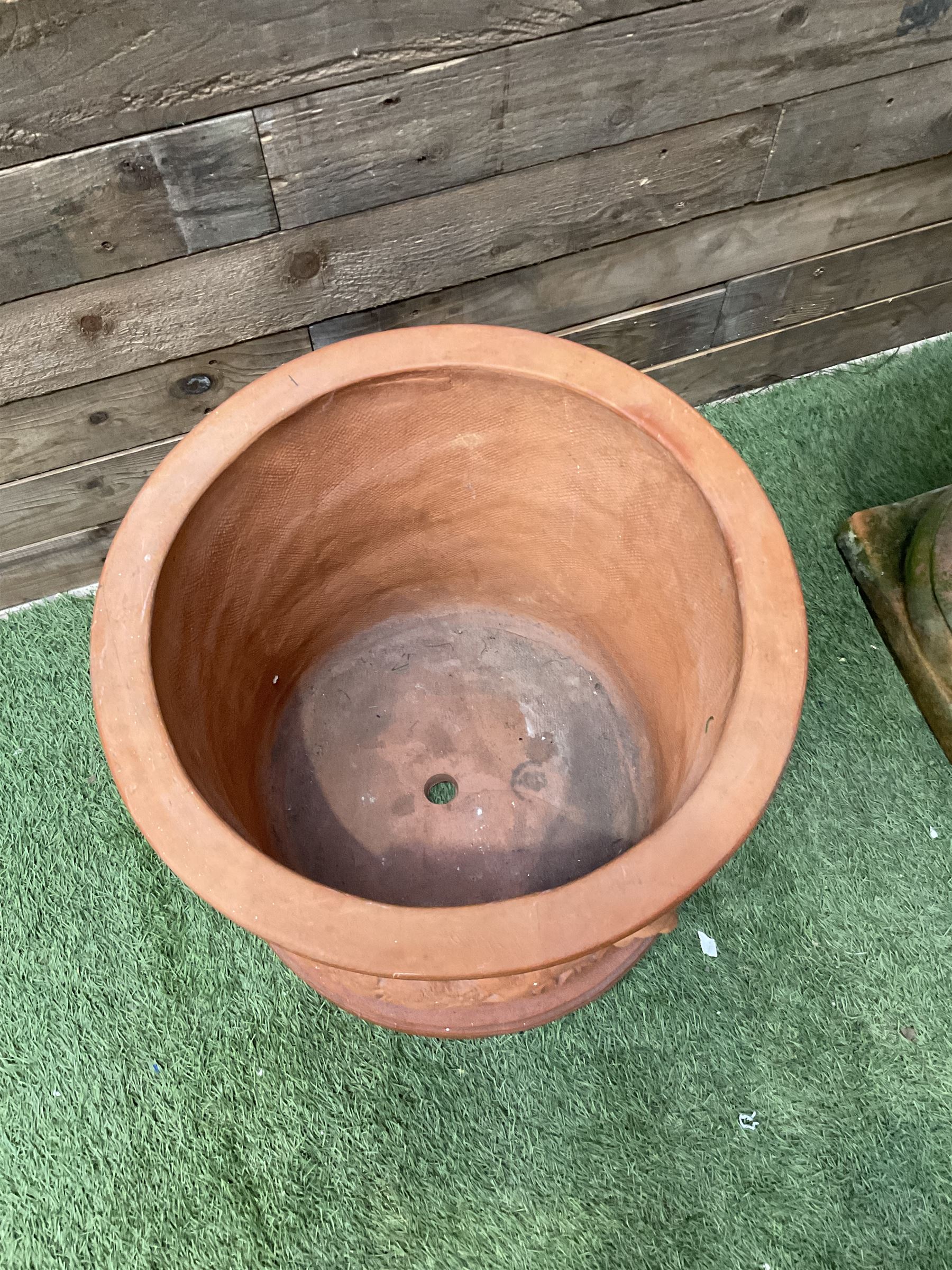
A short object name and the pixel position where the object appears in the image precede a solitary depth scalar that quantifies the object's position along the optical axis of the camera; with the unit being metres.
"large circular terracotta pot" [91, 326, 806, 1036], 0.77
